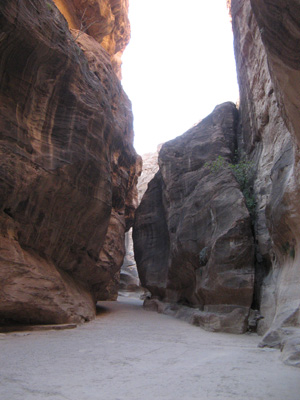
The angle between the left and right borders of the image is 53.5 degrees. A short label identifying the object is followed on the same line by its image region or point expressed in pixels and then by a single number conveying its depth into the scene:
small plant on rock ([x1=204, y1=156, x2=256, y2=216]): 10.77
